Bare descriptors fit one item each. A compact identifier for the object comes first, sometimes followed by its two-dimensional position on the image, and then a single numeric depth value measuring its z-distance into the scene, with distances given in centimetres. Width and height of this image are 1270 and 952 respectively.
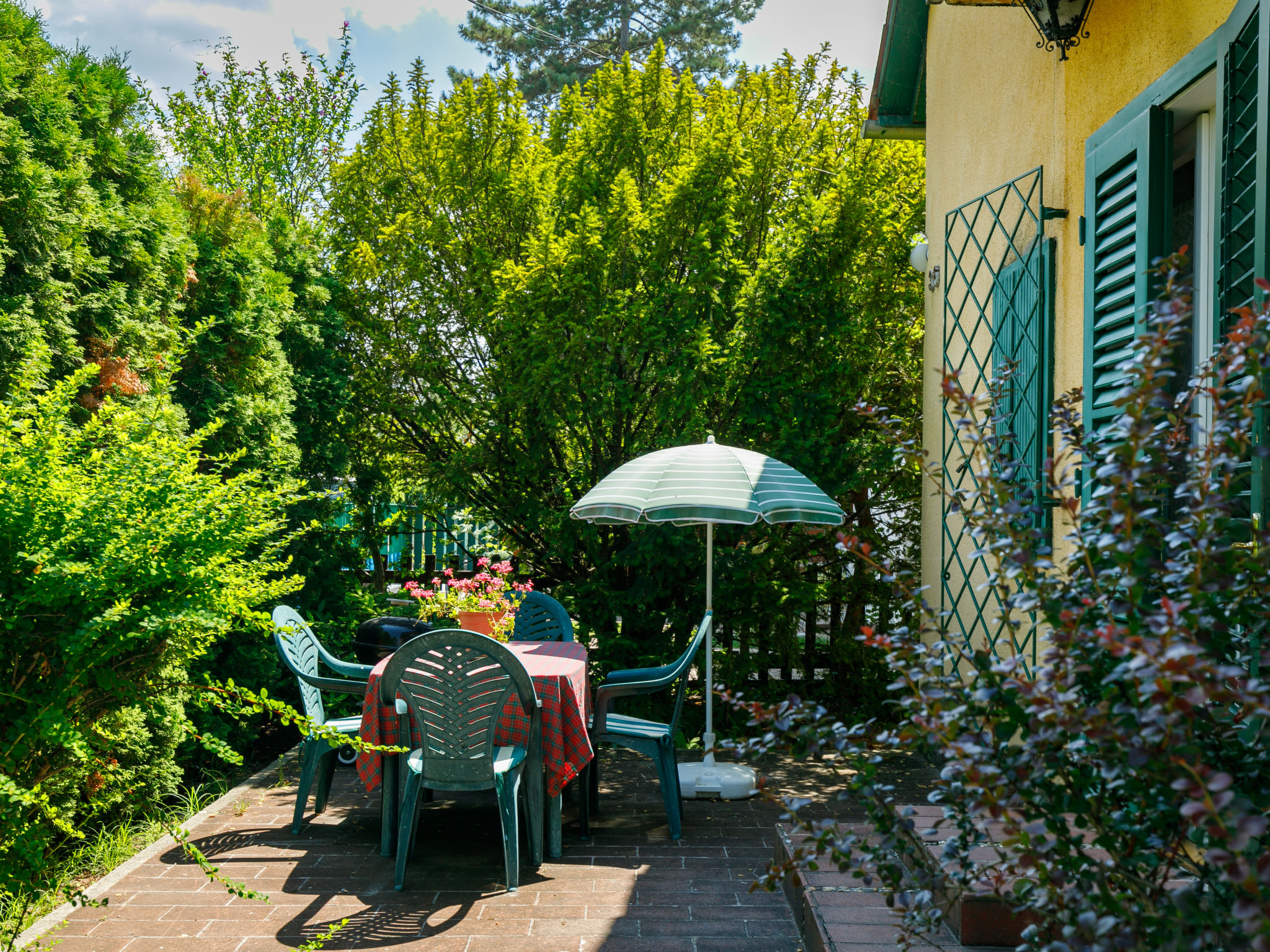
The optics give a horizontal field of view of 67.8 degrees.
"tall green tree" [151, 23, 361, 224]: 1208
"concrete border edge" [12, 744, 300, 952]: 348
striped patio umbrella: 507
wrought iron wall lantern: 388
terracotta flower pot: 652
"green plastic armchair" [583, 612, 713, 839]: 481
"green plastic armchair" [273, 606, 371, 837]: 476
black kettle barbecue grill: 657
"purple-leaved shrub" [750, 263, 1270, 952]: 132
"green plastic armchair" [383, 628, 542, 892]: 410
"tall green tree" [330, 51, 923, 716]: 691
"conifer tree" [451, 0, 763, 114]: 1934
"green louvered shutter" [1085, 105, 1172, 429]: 315
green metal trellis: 438
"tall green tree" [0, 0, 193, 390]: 448
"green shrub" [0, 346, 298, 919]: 298
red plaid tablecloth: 430
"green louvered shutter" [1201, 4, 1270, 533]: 253
